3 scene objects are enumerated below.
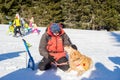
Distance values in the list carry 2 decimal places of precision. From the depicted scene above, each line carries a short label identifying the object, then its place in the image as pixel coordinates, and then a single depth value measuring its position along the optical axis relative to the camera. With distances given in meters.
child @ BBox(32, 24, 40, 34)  17.89
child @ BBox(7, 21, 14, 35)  17.16
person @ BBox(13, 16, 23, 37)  16.56
